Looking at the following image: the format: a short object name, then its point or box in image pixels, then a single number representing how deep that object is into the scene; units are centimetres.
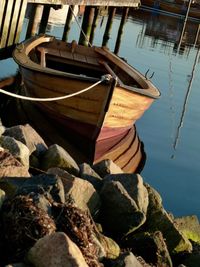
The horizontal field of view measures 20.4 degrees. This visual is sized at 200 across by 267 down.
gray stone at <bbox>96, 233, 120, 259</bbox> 557
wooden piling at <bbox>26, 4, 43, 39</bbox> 1856
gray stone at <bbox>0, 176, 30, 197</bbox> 559
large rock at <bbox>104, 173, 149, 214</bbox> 704
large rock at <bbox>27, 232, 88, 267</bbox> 414
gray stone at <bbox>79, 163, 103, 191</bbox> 725
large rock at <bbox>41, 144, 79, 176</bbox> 768
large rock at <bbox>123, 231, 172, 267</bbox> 629
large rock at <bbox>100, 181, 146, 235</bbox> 660
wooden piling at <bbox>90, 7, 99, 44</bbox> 2514
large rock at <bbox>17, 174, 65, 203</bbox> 535
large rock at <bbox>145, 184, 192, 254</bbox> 705
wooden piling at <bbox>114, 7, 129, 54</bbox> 2678
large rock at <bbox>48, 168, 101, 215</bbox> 619
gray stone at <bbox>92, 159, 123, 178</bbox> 845
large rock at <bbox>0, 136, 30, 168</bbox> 694
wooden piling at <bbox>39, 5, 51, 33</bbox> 2047
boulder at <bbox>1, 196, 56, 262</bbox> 473
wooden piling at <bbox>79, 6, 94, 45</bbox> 2285
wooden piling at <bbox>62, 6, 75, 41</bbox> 2351
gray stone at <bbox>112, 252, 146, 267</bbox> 498
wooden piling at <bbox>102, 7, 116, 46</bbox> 2603
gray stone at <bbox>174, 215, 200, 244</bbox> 819
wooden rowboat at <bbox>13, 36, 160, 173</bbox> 1146
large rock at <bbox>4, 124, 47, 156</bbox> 809
